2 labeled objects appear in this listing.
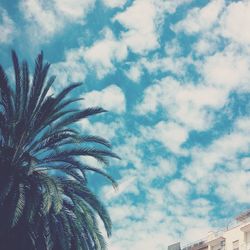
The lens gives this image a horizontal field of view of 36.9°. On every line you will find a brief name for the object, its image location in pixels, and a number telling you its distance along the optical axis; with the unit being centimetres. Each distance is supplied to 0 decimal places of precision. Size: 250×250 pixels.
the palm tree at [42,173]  1517
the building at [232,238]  3288
